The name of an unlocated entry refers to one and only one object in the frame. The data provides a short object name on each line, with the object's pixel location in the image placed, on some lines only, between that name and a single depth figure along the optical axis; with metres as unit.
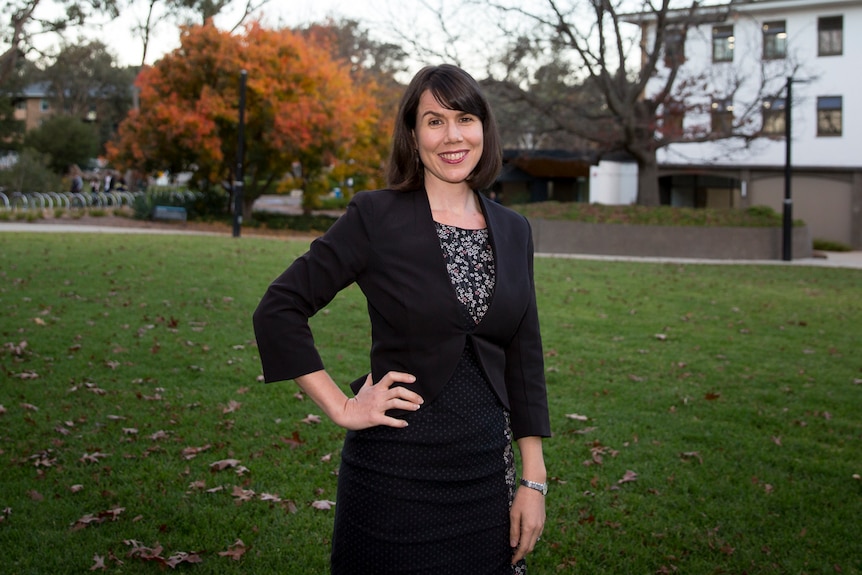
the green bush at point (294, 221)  31.91
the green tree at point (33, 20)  34.41
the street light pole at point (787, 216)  23.33
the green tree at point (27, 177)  35.12
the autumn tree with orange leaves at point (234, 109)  29.66
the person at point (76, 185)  39.16
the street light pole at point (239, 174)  21.83
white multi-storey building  33.88
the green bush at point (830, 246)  32.03
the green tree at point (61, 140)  57.34
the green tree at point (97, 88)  71.44
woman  2.38
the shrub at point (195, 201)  31.56
